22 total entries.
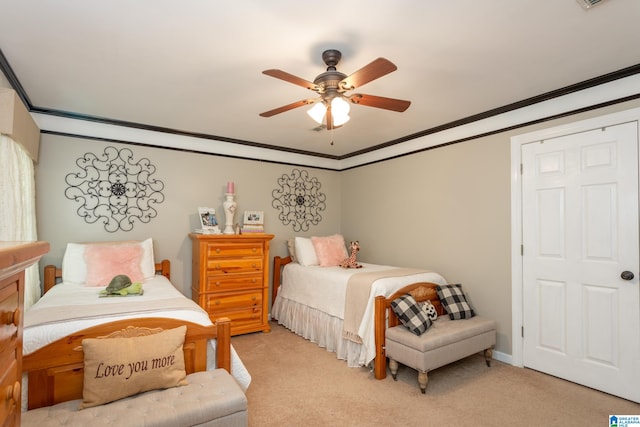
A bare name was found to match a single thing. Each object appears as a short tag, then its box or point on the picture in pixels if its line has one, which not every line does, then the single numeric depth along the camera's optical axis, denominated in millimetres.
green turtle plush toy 2537
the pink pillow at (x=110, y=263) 2984
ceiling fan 1991
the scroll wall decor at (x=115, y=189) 3480
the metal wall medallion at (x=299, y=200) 4785
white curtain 2402
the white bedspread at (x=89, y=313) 1788
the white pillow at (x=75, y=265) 3020
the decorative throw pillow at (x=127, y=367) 1671
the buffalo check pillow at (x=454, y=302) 3098
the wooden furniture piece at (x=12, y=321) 639
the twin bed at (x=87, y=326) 1742
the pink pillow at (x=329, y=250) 4211
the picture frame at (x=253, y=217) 4316
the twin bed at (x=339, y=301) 2984
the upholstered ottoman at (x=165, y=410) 1519
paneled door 2473
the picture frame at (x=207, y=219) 3926
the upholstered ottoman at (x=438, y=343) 2557
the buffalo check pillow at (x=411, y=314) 2701
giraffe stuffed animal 3957
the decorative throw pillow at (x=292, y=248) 4587
